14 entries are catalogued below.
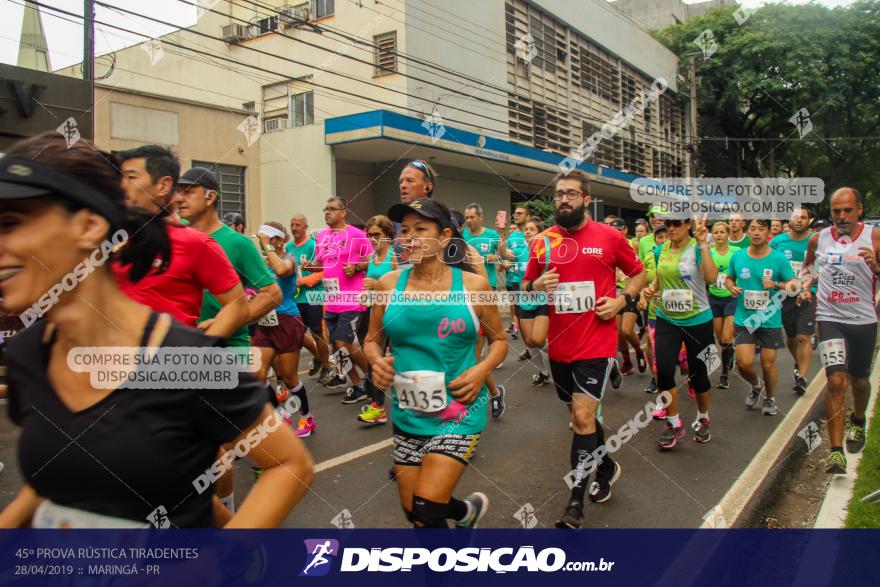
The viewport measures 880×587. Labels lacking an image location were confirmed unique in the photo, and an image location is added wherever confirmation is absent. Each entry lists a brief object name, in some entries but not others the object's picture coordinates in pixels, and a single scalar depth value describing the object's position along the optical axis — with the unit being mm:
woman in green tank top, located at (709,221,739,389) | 8680
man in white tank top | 5266
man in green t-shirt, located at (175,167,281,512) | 3857
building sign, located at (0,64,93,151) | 11523
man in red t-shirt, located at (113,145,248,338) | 3121
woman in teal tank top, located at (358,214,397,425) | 6705
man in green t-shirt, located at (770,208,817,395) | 7863
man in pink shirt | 7355
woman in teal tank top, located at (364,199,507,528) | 3088
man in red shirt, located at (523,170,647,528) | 4414
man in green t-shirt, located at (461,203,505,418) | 9172
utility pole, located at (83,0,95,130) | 9250
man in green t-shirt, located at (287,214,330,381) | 8060
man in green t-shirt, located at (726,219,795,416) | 6871
